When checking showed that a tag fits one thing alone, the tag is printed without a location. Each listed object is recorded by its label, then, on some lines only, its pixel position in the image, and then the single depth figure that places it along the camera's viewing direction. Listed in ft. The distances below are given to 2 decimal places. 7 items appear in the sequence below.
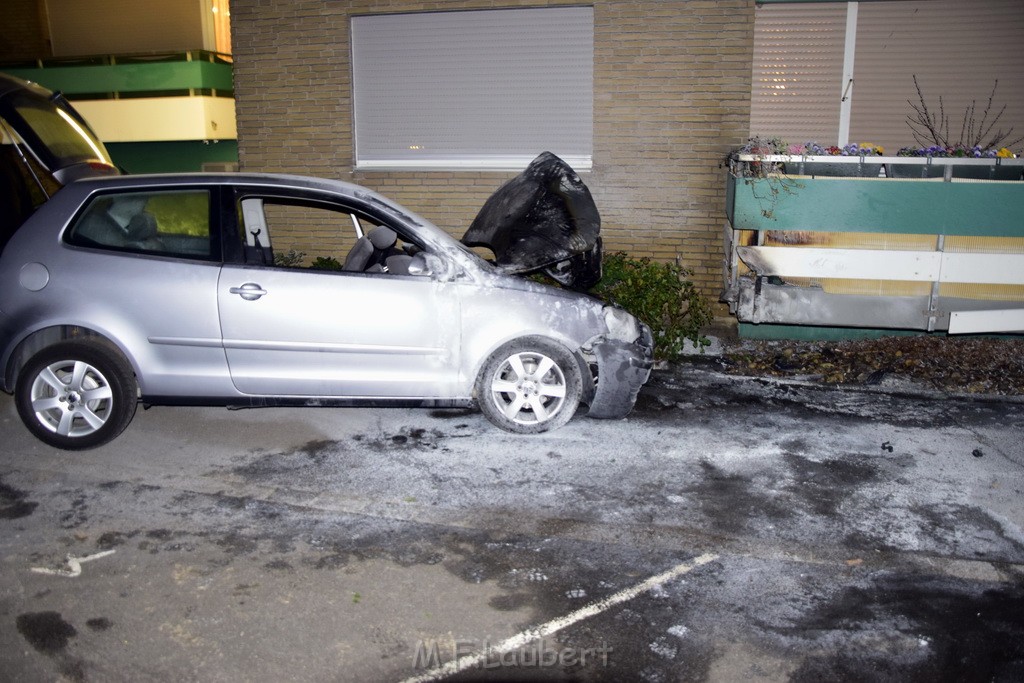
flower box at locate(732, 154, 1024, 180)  27.09
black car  25.04
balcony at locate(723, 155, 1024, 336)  26.96
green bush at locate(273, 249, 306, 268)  32.28
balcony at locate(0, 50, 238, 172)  50.57
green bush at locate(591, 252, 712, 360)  28.12
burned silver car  19.11
